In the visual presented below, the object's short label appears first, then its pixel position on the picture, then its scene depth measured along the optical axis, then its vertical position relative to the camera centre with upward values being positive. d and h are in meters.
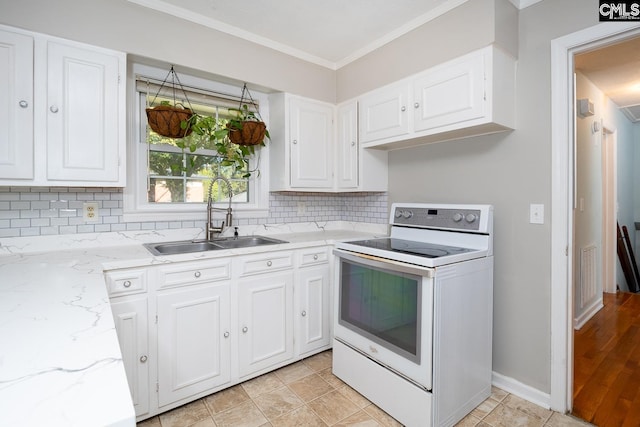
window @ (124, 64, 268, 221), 2.22 +0.37
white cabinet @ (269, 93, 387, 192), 2.64 +0.54
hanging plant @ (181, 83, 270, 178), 2.39 +0.61
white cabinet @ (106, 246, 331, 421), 1.71 -0.65
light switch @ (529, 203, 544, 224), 1.89 +0.00
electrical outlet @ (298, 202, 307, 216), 3.03 +0.06
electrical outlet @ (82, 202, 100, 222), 2.00 +0.01
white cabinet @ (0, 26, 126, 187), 1.61 +0.54
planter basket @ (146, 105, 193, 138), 2.06 +0.62
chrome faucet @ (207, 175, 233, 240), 2.38 -0.03
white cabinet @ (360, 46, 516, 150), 1.84 +0.72
